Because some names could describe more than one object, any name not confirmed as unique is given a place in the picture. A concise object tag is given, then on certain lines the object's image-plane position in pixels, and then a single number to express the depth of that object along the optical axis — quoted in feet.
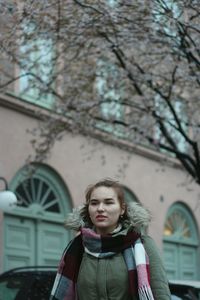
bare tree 28.68
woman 11.59
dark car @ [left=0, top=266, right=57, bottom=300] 21.11
